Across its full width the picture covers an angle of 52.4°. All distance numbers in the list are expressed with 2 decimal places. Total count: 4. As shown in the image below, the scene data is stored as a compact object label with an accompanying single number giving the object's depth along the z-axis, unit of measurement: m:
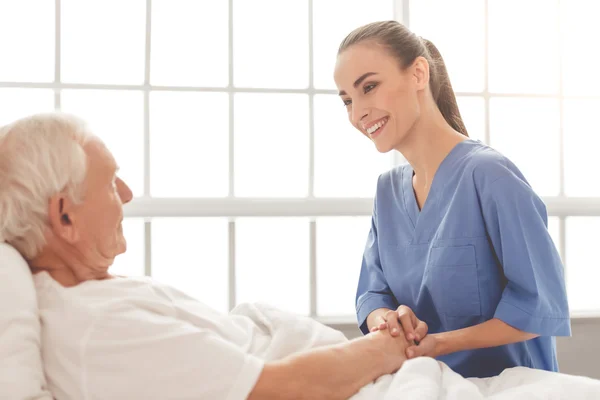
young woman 1.53
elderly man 1.08
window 2.64
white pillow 1.02
